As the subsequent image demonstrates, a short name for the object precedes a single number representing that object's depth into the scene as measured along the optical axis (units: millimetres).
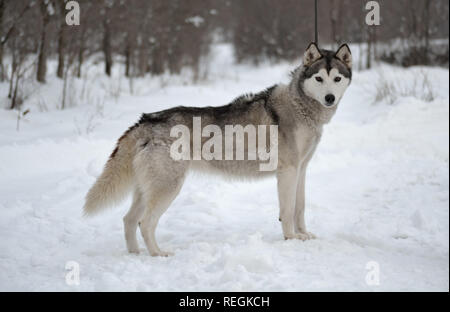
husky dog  3428
